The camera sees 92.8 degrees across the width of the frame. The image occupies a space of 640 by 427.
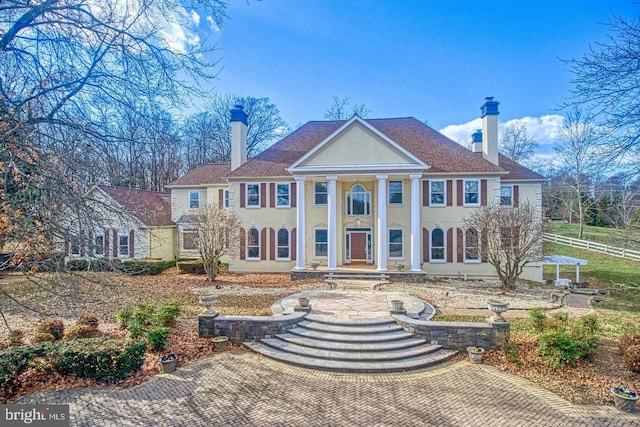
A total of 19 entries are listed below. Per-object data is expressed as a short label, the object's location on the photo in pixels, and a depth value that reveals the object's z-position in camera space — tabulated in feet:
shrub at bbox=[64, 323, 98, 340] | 26.96
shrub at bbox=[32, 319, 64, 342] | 27.43
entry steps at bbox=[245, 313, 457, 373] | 24.88
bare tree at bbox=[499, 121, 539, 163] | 113.60
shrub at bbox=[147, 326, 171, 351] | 25.80
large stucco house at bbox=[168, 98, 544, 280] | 55.93
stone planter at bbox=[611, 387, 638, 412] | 18.76
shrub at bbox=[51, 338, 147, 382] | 21.52
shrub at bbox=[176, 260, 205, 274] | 63.52
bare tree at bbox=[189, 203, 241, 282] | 53.78
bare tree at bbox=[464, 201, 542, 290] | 47.14
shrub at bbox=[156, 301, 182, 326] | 30.20
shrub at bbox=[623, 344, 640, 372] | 22.43
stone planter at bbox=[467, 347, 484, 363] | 25.64
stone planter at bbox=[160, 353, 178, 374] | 23.12
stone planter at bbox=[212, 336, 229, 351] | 27.76
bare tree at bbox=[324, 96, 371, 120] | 106.61
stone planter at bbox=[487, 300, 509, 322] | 27.02
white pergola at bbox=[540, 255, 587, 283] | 51.79
